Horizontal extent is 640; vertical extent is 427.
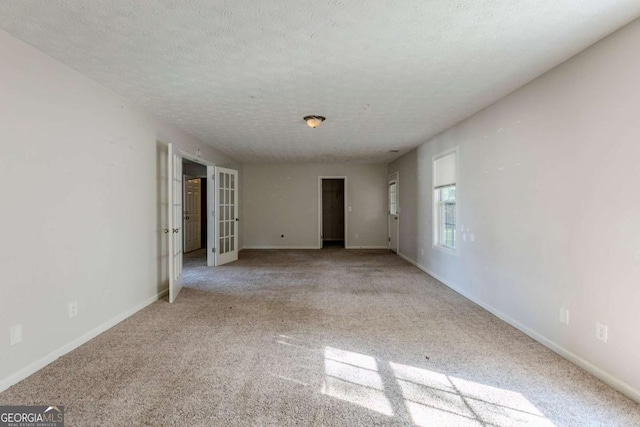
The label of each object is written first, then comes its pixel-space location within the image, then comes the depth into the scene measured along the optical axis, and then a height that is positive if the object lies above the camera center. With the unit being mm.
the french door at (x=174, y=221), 3740 -101
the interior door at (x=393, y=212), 7543 -16
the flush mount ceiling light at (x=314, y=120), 3881 +1164
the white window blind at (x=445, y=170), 4496 +622
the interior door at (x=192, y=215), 7785 -59
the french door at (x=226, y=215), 6109 -55
